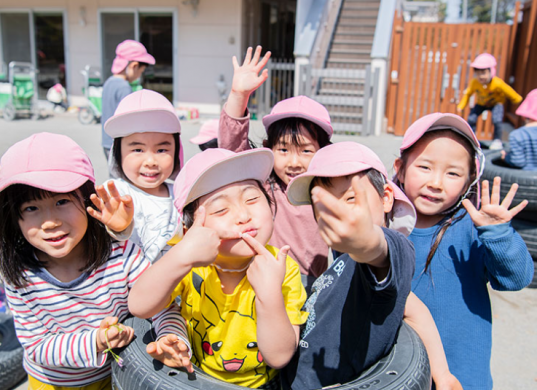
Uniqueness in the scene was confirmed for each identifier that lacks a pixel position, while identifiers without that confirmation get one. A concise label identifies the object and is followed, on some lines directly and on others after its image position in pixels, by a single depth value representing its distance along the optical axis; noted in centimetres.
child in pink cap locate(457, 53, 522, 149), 791
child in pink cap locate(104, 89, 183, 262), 226
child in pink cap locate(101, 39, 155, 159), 473
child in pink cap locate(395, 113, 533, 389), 187
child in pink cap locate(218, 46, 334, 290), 236
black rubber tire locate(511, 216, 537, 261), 397
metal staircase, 1052
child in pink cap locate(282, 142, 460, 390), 127
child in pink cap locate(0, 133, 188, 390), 158
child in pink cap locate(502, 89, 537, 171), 407
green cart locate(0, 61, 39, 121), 1171
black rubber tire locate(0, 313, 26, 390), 251
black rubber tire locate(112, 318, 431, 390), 136
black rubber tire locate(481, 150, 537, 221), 375
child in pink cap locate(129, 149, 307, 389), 139
